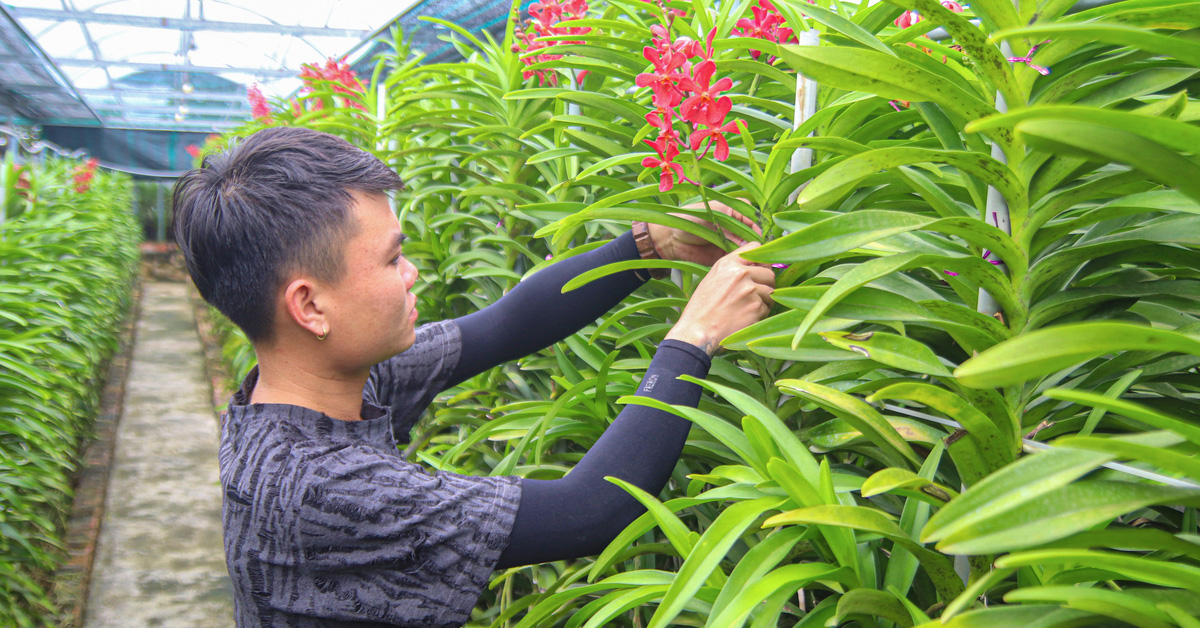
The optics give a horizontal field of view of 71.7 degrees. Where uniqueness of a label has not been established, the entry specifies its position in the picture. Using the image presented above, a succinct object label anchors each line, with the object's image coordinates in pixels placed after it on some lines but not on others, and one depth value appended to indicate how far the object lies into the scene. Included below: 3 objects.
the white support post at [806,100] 1.02
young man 1.05
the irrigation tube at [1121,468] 0.58
